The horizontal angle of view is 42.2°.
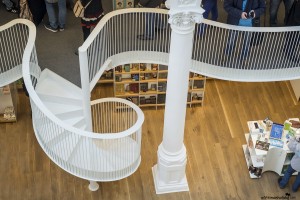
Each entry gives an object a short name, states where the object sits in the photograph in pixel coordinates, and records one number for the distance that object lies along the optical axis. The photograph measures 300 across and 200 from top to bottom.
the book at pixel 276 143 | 6.98
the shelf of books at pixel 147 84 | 7.55
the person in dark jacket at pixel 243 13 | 6.31
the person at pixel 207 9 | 6.50
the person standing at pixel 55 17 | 6.94
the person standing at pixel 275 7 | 6.95
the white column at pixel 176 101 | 5.20
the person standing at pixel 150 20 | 6.45
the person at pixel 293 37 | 6.49
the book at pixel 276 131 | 7.06
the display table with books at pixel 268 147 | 7.01
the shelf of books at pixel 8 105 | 7.61
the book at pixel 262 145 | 7.00
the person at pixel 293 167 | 6.52
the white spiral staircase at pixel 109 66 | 6.06
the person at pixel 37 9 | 6.98
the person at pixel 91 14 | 6.23
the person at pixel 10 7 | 7.36
